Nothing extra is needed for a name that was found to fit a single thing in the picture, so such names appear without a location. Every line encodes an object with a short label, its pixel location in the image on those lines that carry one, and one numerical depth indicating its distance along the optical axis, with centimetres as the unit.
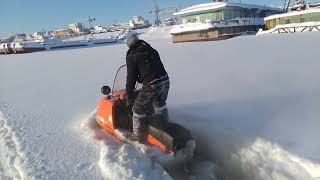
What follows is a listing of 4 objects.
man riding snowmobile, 299
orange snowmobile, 300
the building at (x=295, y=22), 2299
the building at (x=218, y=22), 2721
